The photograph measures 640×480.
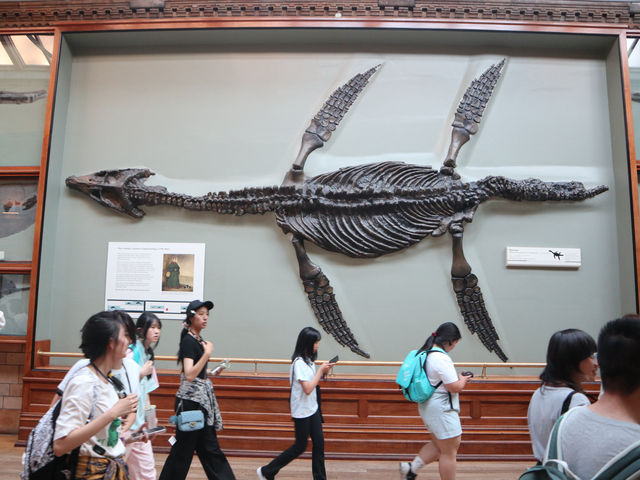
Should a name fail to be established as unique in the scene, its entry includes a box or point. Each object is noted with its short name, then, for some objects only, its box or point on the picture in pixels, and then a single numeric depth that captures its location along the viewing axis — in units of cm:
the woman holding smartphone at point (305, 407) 376
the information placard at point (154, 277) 579
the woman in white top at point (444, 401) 340
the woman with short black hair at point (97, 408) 194
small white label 577
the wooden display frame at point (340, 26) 523
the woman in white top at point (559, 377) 206
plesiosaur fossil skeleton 570
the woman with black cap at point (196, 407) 332
